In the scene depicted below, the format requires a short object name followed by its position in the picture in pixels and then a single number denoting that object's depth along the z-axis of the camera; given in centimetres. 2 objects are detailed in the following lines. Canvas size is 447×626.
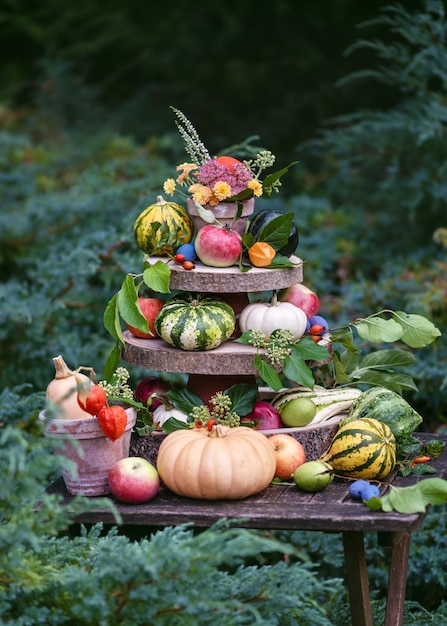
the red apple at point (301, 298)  283
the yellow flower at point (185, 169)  283
